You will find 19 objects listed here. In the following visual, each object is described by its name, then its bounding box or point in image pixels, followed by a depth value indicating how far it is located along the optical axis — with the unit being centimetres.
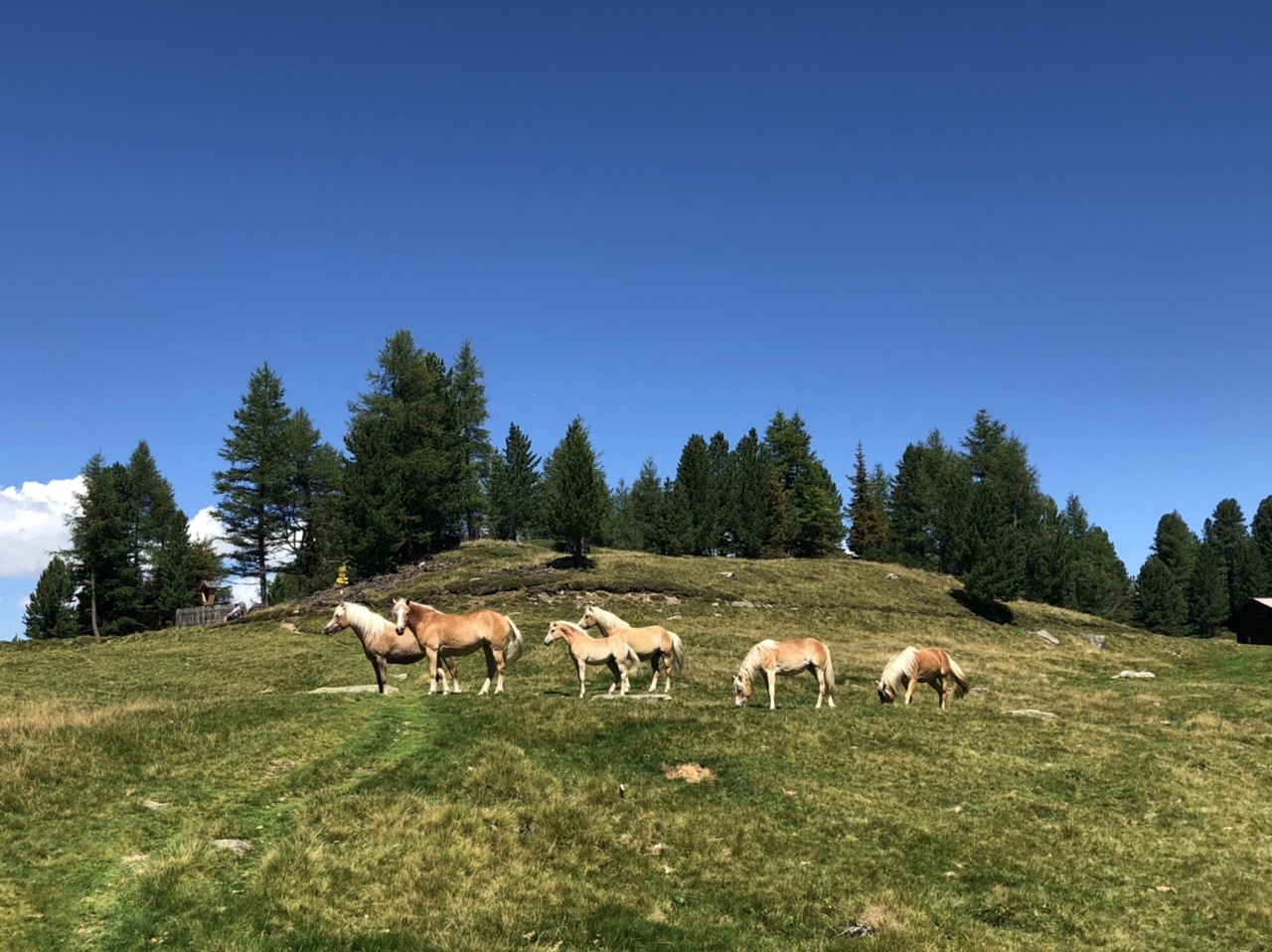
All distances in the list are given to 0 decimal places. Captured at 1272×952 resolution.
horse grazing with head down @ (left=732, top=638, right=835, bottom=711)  2414
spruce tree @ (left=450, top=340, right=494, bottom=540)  8719
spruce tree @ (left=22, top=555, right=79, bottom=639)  7781
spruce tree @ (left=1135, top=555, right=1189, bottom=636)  11625
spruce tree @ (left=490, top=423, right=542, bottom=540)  9250
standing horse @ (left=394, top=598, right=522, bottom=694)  2309
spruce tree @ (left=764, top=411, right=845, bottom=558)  9962
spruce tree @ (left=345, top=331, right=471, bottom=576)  6844
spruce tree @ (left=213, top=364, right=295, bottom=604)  7925
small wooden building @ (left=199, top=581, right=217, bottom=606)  7375
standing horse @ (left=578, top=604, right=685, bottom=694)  2472
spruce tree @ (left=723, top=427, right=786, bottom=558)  9525
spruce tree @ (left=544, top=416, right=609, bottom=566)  6419
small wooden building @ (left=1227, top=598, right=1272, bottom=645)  8125
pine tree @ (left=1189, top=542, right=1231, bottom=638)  12312
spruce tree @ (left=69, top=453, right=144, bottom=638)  7519
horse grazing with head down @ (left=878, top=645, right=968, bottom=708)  2634
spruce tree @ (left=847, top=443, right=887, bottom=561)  10912
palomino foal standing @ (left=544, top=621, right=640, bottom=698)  2317
